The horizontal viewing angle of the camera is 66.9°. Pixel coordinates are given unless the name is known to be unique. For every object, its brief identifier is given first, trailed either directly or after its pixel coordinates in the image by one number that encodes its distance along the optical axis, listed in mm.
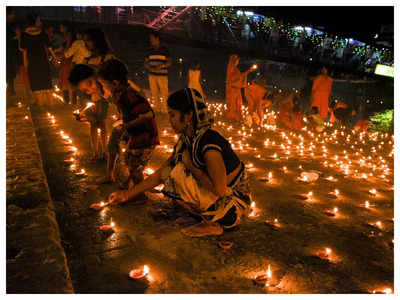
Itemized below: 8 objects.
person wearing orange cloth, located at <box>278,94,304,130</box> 8984
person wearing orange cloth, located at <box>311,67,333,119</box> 10601
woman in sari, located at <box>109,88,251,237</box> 2449
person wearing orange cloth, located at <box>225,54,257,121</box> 9050
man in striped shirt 8016
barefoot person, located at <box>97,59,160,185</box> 3127
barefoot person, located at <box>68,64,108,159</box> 3188
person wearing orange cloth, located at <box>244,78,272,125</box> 9148
